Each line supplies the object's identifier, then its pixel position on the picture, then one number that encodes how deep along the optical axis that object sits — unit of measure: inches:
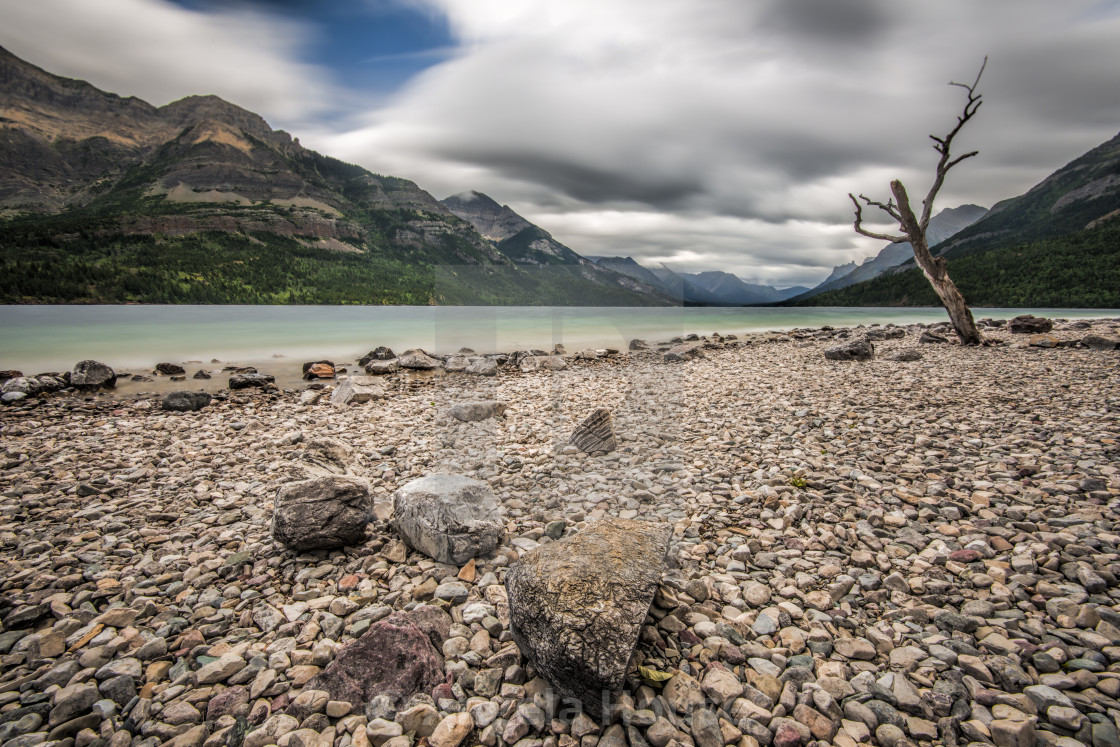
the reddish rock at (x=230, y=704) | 110.7
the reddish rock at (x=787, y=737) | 96.5
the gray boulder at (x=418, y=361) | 744.3
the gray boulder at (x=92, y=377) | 554.7
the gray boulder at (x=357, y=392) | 475.8
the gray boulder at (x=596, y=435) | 292.7
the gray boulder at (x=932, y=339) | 753.1
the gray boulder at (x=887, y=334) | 984.9
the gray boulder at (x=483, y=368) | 668.1
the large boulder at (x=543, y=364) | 713.6
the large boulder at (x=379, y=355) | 825.9
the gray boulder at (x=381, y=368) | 701.9
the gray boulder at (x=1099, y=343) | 573.9
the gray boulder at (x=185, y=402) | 435.2
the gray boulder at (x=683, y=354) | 773.3
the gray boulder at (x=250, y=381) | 567.5
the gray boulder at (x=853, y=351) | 647.8
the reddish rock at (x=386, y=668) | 113.5
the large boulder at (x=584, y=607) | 104.4
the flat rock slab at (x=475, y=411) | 380.5
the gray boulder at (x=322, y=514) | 175.8
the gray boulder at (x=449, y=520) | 171.8
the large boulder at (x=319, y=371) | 663.1
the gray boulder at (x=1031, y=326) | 804.6
